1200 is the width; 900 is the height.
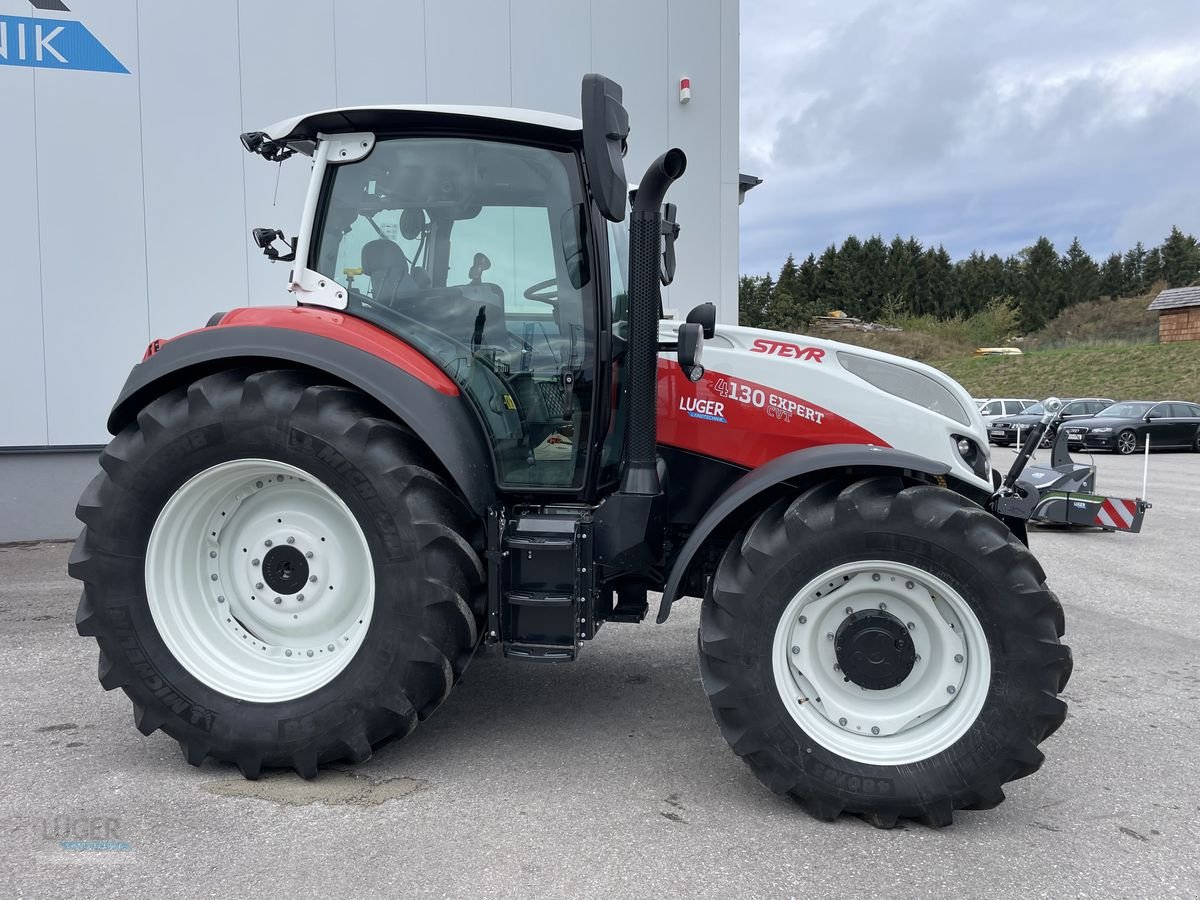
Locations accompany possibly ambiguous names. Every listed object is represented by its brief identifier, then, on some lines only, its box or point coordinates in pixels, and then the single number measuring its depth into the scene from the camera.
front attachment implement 5.96
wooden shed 40.88
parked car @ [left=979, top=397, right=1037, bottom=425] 25.52
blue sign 7.28
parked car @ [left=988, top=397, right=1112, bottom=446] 22.66
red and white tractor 2.83
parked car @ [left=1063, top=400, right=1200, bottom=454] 20.59
